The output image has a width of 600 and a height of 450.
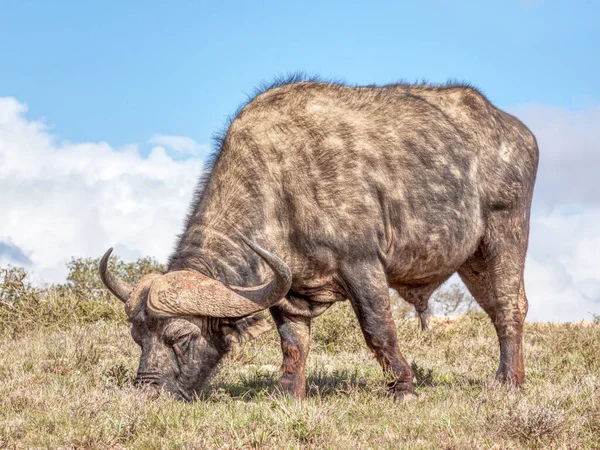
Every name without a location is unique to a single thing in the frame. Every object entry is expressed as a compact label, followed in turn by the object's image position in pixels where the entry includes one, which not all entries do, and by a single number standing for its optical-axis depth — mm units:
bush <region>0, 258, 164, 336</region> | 23859
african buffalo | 12242
